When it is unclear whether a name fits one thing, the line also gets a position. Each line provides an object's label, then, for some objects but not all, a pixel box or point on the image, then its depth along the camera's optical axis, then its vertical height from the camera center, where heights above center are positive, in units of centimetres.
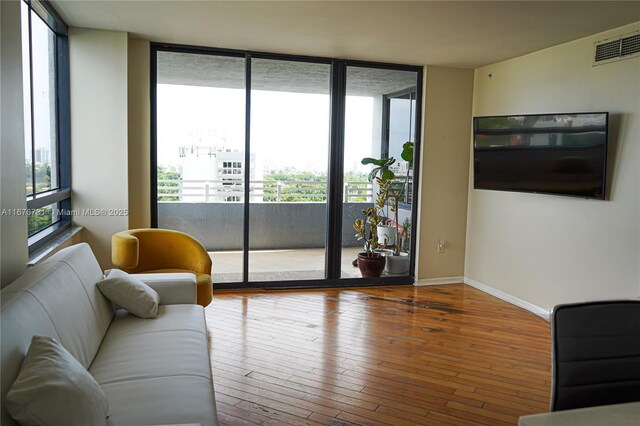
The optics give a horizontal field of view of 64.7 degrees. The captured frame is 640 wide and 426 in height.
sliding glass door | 518 +11
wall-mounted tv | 403 +19
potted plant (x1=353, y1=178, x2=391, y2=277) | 575 -74
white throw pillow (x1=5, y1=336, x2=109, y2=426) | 146 -69
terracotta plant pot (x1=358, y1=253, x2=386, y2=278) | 575 -107
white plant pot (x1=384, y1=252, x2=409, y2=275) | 593 -109
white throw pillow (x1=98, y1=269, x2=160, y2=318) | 286 -75
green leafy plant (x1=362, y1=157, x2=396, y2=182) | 566 +4
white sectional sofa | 179 -89
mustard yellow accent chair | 418 -74
